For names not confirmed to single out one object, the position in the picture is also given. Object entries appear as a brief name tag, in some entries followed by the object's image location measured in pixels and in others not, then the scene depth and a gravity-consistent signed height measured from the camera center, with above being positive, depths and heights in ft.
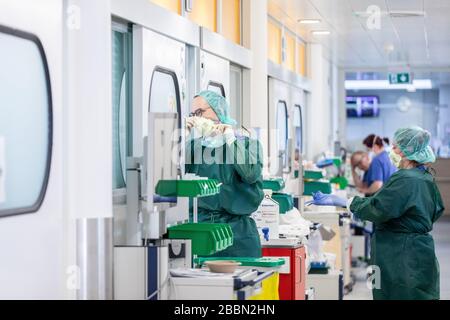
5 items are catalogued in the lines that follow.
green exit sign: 52.01 +5.01
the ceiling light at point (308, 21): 32.42 +5.24
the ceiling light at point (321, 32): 35.42 +5.29
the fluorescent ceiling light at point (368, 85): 77.66 +6.92
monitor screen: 78.54 +4.97
